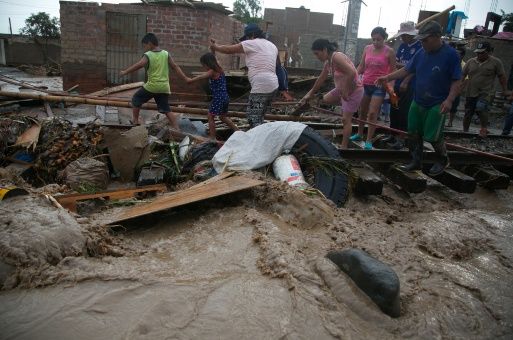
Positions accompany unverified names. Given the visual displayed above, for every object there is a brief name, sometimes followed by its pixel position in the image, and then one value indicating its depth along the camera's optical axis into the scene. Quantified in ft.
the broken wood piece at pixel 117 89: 26.41
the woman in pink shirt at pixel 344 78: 14.61
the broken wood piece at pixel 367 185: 12.28
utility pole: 39.88
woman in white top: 15.56
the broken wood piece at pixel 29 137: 15.14
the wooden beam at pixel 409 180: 12.89
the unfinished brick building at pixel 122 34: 34.37
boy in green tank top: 19.12
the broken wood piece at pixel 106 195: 10.13
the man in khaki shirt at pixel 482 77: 22.89
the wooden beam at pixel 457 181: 13.30
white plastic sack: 12.10
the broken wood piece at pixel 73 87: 33.02
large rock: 6.13
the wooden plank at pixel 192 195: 9.27
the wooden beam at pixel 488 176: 14.42
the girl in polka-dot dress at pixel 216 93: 17.29
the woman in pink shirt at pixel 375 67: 17.02
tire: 11.60
